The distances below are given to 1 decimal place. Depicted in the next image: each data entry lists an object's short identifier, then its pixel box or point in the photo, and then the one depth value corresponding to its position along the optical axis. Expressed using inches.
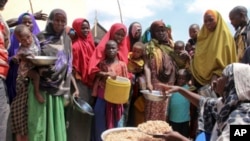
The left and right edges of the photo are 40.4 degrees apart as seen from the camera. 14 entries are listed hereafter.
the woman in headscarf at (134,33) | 179.8
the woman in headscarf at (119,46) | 152.5
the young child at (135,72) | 163.6
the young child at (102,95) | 151.7
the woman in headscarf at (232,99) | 75.1
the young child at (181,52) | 167.9
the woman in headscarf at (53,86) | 129.6
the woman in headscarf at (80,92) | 157.9
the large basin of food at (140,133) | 102.6
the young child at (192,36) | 196.9
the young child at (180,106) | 165.5
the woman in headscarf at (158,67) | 158.7
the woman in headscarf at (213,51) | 149.3
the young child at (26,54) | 121.0
